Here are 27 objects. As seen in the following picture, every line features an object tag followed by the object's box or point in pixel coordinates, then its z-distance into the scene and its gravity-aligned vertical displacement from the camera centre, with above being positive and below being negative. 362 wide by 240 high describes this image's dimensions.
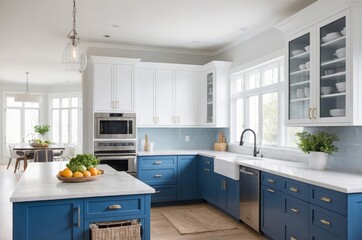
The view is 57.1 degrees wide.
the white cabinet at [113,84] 5.42 +0.60
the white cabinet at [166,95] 5.83 +0.46
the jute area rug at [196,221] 4.27 -1.39
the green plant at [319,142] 3.47 -0.23
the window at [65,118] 11.56 +0.09
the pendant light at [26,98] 9.43 +0.64
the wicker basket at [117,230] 2.29 -0.77
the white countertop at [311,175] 2.59 -0.51
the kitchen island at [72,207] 2.24 -0.61
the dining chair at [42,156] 6.90 -0.74
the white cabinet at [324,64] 2.95 +0.56
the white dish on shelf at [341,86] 3.05 +0.32
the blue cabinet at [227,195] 4.40 -1.04
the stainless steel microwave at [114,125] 5.40 -0.08
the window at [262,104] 4.58 +0.26
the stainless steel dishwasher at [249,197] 3.90 -0.93
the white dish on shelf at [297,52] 3.67 +0.77
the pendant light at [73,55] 3.04 +0.60
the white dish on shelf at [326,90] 3.24 +0.30
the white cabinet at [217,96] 5.82 +0.45
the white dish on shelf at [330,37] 3.17 +0.82
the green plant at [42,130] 9.57 -0.28
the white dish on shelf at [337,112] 3.06 +0.08
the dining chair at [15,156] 9.25 -0.99
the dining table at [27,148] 8.70 -0.75
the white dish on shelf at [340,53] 3.06 +0.64
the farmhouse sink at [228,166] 4.34 -0.62
